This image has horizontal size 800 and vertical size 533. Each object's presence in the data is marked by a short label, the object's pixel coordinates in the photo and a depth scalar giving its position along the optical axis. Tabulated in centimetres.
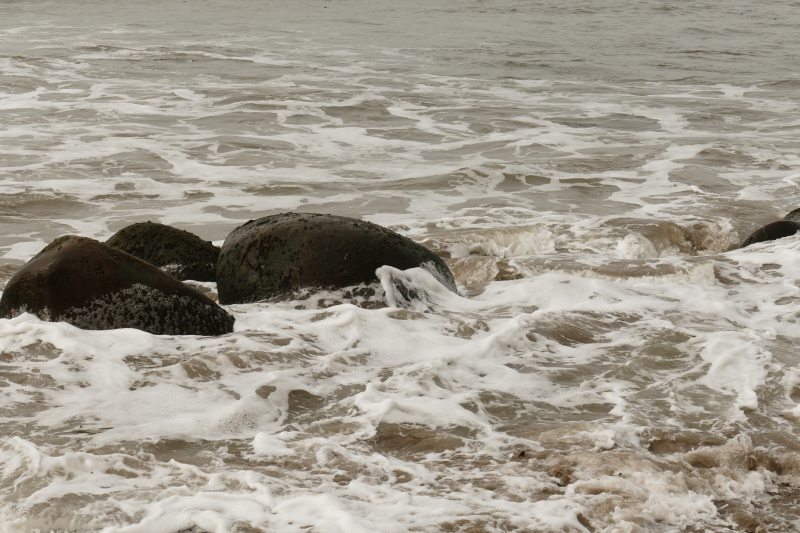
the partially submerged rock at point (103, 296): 797
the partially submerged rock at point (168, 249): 1045
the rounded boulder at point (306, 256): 932
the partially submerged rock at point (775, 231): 1256
